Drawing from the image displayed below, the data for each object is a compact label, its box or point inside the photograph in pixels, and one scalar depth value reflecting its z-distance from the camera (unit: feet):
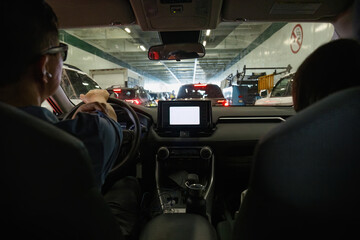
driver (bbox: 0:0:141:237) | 2.22
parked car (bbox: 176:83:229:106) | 21.93
